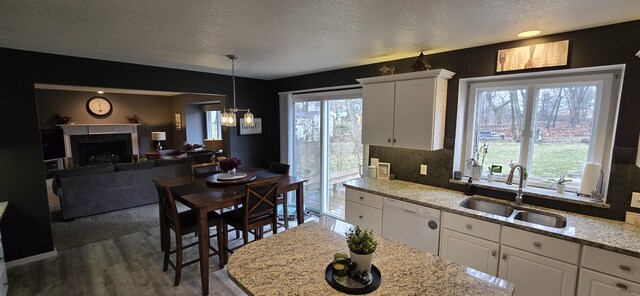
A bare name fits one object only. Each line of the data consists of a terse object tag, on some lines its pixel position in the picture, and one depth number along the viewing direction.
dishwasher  2.56
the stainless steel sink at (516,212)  2.27
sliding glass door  4.10
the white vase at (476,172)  2.89
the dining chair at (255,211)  2.76
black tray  1.25
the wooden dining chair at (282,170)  3.37
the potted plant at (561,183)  2.39
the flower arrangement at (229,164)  3.34
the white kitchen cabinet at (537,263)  1.88
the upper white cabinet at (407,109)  2.79
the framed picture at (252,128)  4.71
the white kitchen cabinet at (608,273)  1.68
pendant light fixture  3.23
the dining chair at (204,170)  3.65
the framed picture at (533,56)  2.25
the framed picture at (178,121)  8.57
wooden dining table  2.53
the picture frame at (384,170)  3.48
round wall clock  7.39
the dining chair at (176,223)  2.58
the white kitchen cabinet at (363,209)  2.99
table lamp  8.16
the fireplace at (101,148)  7.27
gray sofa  4.16
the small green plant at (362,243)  1.28
